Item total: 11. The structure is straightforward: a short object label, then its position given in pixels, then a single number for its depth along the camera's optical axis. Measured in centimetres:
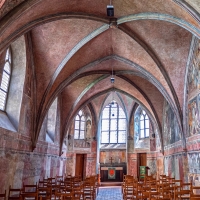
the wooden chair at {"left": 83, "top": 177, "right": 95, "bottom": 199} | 1132
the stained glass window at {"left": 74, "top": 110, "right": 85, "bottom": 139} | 2552
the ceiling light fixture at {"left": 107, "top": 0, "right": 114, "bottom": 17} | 750
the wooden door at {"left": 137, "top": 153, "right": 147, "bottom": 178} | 2456
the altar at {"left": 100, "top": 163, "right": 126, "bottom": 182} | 2357
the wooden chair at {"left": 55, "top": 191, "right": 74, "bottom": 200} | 652
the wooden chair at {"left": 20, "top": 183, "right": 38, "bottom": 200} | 689
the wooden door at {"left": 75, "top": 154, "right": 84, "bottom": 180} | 2483
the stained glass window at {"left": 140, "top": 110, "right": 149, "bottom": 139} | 2458
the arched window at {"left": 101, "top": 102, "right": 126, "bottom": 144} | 2703
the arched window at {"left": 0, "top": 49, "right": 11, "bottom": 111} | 1125
